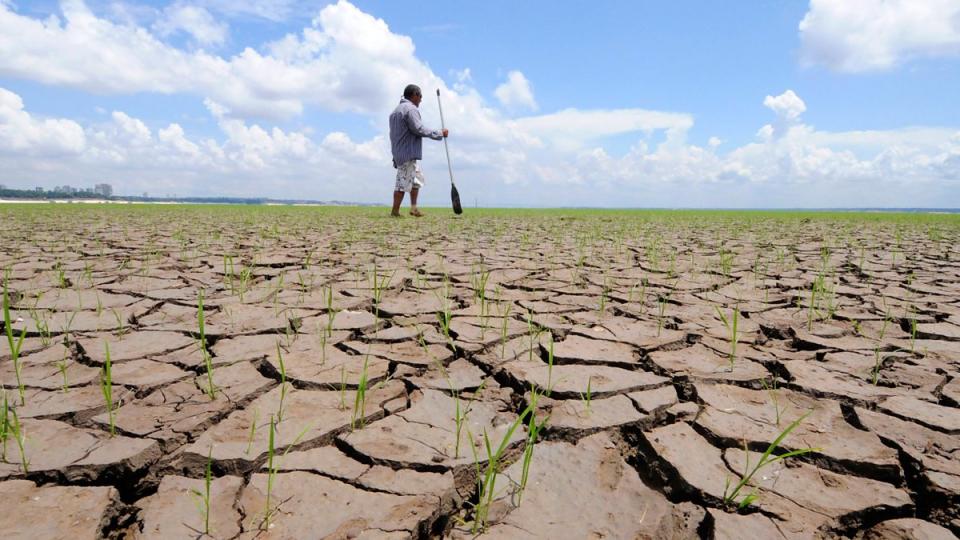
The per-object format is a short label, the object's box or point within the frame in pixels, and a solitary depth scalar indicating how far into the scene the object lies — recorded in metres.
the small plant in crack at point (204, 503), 0.89
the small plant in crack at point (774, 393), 1.41
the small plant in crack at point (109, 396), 1.21
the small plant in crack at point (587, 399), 1.39
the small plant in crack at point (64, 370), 1.46
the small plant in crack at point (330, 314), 2.00
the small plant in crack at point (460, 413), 1.18
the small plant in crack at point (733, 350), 1.74
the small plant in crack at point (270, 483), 0.94
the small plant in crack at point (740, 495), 0.98
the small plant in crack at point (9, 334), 1.23
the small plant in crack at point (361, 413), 1.29
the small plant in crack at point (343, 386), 1.41
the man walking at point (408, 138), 6.98
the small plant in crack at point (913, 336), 1.94
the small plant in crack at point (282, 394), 1.33
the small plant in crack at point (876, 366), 1.62
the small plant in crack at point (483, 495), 0.95
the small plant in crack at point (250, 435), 1.15
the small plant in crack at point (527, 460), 1.05
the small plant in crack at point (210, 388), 1.43
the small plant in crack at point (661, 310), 2.19
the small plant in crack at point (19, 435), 1.06
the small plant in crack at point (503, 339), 1.82
